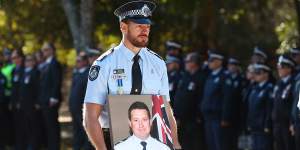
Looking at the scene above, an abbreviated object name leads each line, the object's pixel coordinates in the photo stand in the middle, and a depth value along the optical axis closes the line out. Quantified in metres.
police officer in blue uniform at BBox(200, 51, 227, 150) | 13.48
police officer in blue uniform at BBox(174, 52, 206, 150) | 13.99
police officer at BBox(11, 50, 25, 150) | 15.48
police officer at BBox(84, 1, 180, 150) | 6.00
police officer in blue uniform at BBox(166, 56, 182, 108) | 14.30
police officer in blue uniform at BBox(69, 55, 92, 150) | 13.63
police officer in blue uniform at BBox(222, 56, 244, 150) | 13.40
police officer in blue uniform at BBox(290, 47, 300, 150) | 10.93
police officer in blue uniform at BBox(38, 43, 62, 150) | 14.43
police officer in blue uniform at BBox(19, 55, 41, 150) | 15.04
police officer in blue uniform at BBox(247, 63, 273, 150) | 12.48
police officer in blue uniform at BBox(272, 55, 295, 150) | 11.64
